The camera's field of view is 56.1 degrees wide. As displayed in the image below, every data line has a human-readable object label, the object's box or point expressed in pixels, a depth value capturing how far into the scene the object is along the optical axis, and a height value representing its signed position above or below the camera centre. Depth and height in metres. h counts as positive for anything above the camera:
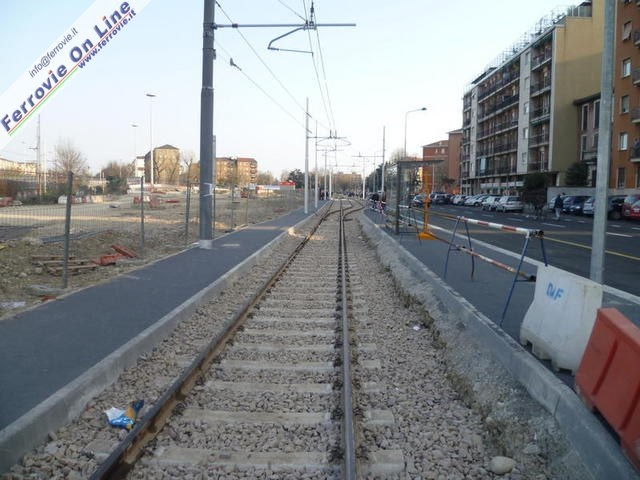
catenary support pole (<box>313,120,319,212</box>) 55.49 +1.36
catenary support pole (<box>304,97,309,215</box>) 41.28 +3.11
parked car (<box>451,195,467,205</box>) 75.82 -0.27
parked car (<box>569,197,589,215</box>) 44.91 -0.56
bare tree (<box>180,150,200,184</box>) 104.94 +3.32
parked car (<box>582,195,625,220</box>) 38.06 -0.43
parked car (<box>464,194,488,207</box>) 67.56 -0.32
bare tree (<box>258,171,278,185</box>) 179.75 +4.50
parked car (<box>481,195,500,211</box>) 54.56 -0.47
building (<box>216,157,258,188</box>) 129.38 +5.14
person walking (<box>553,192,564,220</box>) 37.91 -0.51
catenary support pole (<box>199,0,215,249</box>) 15.84 +1.94
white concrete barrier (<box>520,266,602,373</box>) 5.03 -1.04
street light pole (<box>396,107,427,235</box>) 20.78 -0.46
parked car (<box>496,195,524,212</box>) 50.97 -0.51
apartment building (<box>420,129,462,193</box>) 118.00 +5.90
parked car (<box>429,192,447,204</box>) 80.54 -0.19
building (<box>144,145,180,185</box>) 114.38 +4.86
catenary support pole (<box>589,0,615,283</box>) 6.04 +0.60
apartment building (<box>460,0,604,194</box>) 65.06 +12.32
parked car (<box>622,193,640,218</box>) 35.94 -0.19
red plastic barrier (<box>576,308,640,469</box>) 3.51 -1.15
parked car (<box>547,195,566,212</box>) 51.94 -0.56
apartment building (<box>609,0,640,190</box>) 47.25 +8.10
